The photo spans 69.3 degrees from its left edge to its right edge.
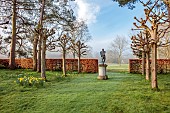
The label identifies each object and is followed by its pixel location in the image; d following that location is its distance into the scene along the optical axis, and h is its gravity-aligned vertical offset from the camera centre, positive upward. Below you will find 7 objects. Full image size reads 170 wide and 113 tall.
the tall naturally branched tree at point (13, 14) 9.85 +3.87
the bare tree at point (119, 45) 19.53 +2.27
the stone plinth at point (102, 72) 7.52 -0.78
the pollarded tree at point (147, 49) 7.11 +0.68
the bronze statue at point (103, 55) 8.57 +0.32
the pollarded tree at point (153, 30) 4.75 +1.19
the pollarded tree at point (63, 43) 8.89 +1.22
